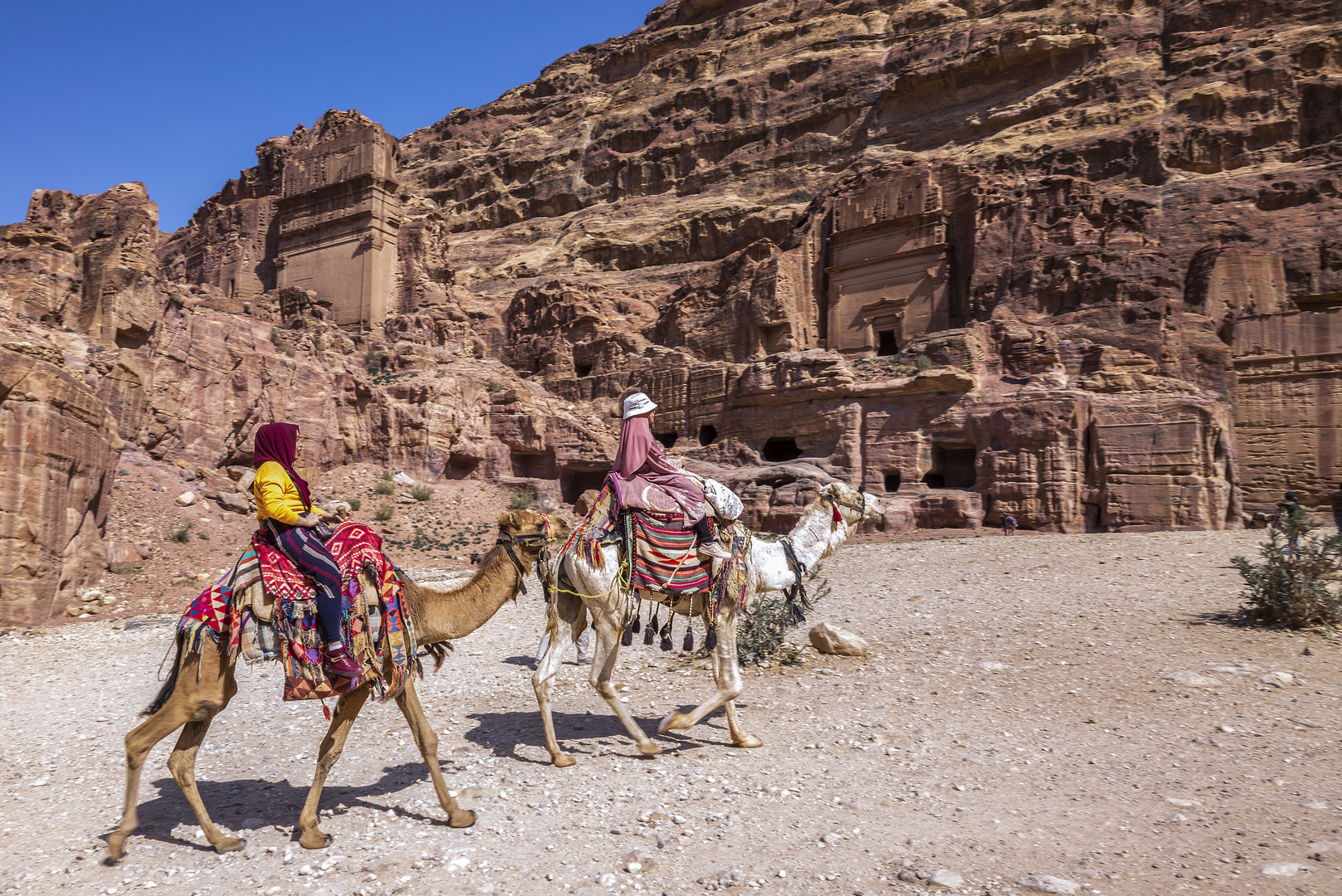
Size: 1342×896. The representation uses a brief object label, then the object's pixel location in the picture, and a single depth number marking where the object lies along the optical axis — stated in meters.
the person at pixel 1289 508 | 9.98
